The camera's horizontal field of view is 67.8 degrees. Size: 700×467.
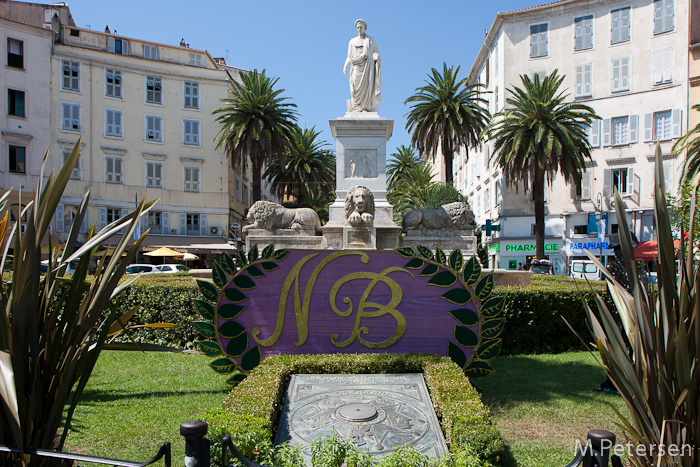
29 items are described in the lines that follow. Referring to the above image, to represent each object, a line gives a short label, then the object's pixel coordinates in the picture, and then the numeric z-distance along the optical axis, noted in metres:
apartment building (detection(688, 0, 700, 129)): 30.36
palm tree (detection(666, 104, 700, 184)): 21.12
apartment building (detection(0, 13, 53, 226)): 30.72
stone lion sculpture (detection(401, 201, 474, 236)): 12.03
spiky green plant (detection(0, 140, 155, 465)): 2.42
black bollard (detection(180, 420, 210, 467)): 2.38
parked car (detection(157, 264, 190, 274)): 23.27
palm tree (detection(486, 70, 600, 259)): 26.34
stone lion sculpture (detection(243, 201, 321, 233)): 11.78
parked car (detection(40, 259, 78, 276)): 23.03
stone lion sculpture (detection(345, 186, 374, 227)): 10.58
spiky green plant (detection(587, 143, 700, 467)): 2.47
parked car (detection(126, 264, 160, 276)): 22.54
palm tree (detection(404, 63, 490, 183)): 31.31
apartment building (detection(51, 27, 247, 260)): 33.12
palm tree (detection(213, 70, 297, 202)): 31.02
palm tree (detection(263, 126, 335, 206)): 37.78
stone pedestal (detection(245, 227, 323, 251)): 11.47
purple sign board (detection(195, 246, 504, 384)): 5.61
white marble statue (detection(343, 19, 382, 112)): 12.70
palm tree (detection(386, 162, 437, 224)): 38.75
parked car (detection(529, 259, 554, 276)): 24.39
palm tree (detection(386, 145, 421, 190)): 50.50
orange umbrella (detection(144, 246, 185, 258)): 24.91
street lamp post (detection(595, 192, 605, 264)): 32.83
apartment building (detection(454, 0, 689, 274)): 31.84
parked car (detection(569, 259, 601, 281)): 23.92
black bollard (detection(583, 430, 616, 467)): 2.31
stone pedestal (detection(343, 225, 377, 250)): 10.74
